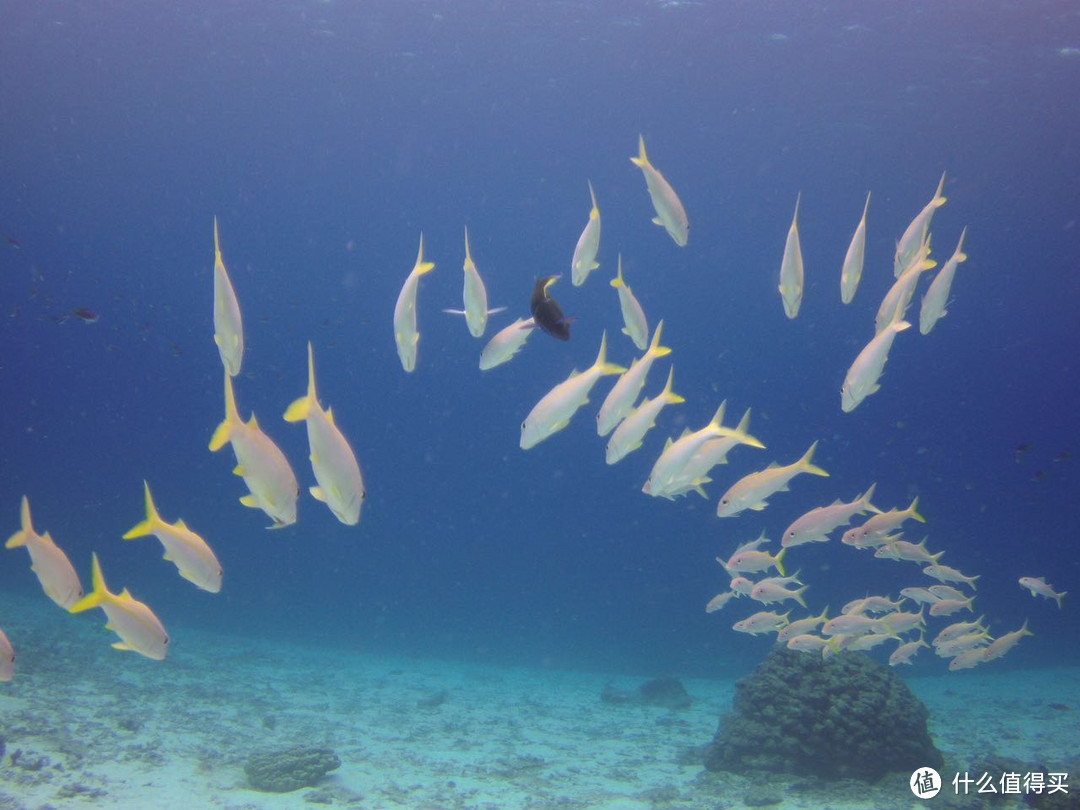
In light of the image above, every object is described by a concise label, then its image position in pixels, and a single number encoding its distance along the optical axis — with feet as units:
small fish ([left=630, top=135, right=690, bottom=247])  15.30
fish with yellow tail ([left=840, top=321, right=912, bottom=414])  13.48
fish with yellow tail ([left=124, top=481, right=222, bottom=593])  11.80
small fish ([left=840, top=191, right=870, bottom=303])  15.46
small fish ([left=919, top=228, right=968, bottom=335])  15.89
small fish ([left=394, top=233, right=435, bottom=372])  13.41
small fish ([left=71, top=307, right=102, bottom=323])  29.76
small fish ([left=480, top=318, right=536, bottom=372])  14.01
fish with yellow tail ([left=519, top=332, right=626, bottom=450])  12.72
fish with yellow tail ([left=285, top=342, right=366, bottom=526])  8.59
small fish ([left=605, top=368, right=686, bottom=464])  13.89
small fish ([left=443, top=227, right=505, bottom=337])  14.25
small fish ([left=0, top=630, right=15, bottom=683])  14.19
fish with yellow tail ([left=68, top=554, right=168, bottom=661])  13.03
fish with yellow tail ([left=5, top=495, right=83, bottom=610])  13.34
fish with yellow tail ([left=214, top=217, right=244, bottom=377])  11.14
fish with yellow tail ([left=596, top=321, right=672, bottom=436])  14.05
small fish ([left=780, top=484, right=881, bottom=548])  18.35
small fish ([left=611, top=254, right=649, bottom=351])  16.60
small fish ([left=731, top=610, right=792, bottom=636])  27.99
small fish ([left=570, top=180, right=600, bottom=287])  16.49
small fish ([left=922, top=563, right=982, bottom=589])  27.27
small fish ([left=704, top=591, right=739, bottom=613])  32.27
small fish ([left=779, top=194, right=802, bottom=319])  15.01
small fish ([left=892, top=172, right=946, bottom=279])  16.20
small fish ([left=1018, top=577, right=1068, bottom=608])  29.84
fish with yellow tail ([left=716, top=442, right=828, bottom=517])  14.90
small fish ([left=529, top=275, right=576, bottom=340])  11.78
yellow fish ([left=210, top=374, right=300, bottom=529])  8.91
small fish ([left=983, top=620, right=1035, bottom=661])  27.78
